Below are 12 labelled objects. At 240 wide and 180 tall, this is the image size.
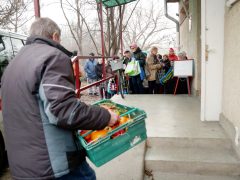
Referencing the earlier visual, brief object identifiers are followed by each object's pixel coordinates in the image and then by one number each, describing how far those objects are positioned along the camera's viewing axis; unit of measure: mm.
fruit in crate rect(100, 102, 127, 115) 1901
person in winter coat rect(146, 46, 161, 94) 6530
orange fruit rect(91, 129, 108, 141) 1640
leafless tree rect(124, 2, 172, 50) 22234
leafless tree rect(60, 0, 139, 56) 9219
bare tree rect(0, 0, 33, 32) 9303
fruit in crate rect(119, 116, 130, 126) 1739
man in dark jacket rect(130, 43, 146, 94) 6609
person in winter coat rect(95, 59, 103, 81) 9195
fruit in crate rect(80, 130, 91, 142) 1660
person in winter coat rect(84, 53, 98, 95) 9430
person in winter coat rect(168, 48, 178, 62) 7450
